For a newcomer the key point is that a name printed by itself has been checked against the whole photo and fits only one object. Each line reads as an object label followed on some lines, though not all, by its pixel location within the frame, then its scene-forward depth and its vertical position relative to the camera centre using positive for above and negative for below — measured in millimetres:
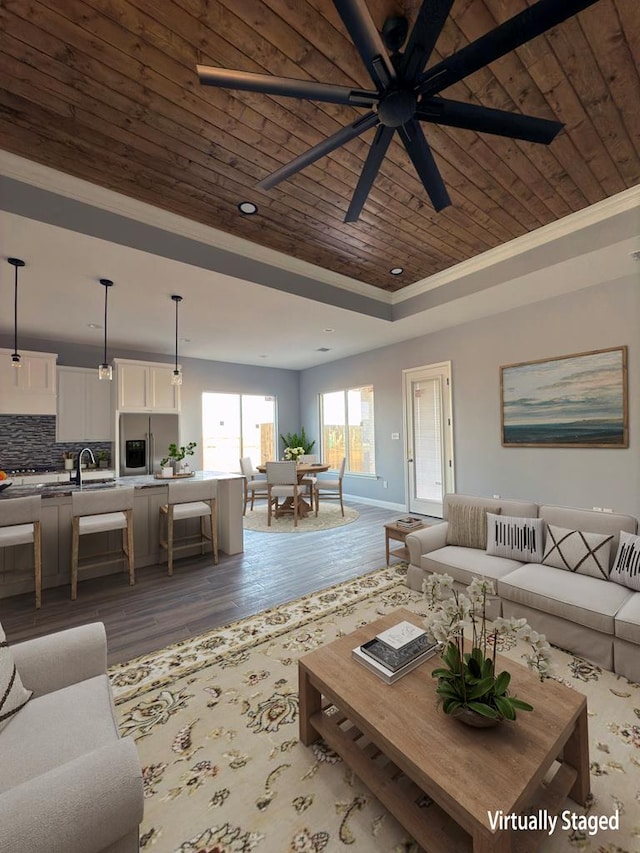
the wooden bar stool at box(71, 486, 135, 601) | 3133 -688
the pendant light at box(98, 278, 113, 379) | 3484 +660
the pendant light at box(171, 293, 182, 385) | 3979 +718
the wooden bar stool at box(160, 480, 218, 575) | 3707 -718
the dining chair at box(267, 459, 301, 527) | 5574 -629
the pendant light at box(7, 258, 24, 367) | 3070 +1495
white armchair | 811 -896
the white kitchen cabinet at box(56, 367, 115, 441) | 5440 +498
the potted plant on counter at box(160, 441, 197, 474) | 4266 -245
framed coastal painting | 3799 +358
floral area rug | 1273 -1397
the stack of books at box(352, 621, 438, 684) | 1536 -974
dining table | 5882 -595
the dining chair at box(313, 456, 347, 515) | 6077 -851
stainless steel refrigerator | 5578 -32
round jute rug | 5262 -1324
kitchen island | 3174 -956
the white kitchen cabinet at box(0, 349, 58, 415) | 4871 +763
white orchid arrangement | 1231 -847
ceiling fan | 1314 +1468
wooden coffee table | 1045 -1023
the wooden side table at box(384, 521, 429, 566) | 3536 -989
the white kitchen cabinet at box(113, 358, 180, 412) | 5539 +807
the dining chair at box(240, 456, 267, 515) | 6330 -811
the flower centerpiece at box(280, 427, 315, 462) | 6218 -164
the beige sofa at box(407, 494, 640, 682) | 2016 -1007
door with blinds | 5484 -48
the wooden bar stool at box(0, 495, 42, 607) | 2881 -687
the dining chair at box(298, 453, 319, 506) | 5975 -528
